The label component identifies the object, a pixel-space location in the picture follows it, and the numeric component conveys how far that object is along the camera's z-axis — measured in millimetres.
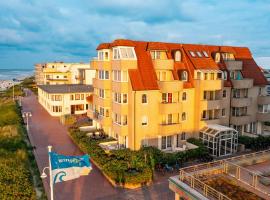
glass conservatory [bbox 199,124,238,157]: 24239
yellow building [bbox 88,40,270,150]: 23677
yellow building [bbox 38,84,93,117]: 42342
